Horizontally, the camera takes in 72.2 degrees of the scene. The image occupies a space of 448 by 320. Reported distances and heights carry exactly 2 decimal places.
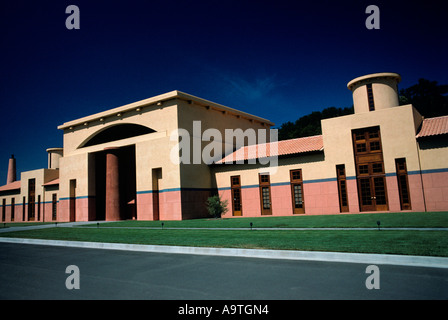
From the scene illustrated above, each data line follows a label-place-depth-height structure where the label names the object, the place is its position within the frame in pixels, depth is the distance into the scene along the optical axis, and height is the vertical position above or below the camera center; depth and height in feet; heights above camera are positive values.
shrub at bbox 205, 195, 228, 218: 85.15 -1.62
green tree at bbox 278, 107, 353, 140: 211.20 +53.52
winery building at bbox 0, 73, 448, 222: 68.95 +9.43
